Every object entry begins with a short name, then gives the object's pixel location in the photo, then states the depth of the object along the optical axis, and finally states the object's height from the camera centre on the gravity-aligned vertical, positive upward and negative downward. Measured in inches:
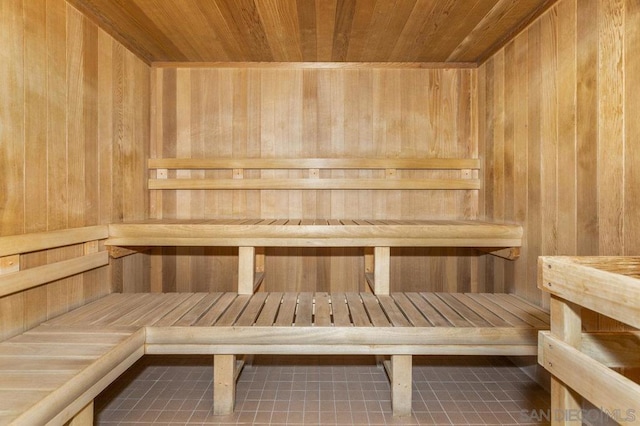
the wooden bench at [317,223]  84.3 -2.9
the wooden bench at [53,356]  43.3 -22.8
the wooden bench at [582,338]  37.9 -17.4
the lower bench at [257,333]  55.9 -22.8
